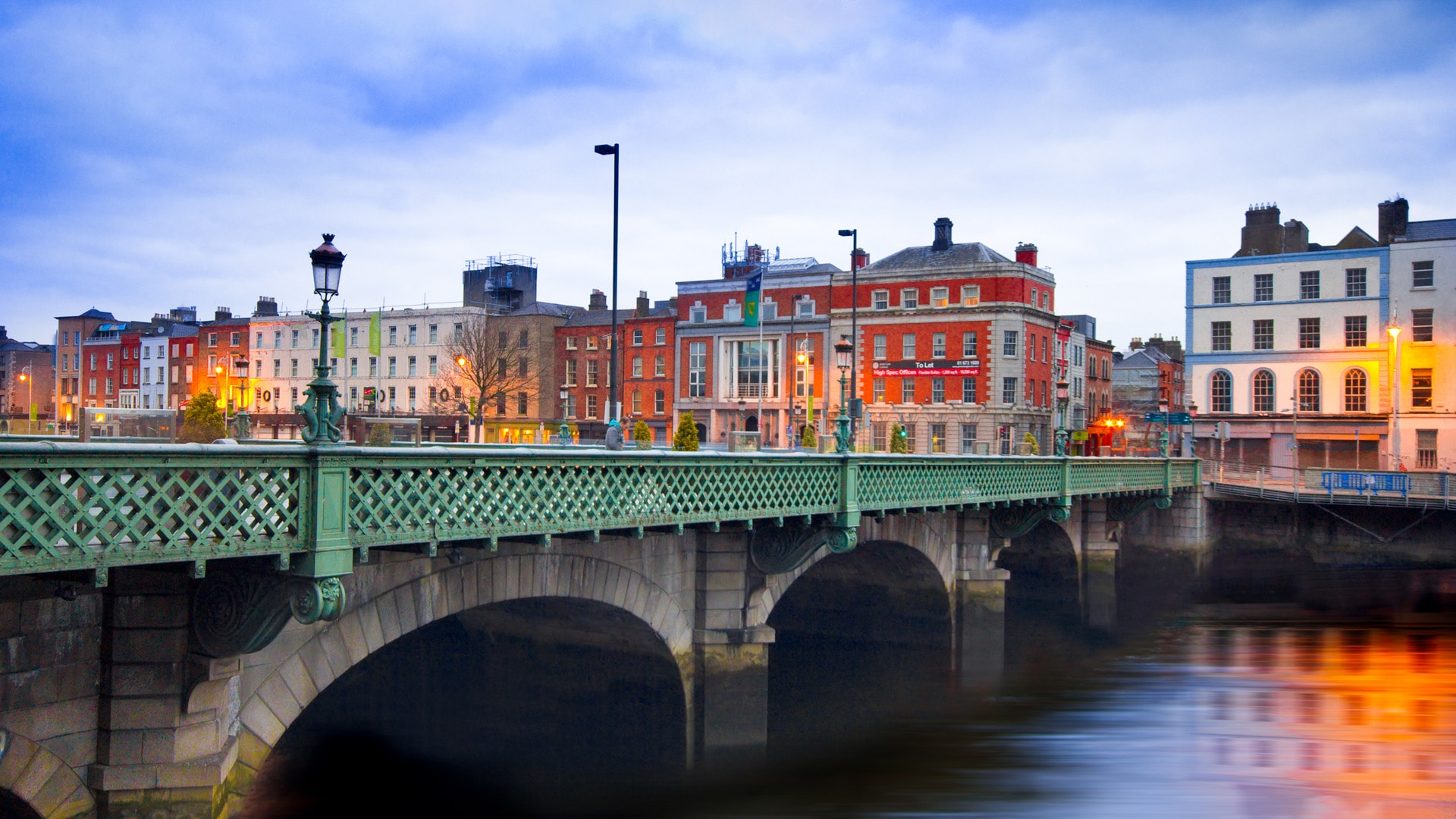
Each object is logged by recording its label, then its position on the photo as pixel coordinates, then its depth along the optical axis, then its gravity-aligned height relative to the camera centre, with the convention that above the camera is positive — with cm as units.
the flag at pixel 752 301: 5012 +611
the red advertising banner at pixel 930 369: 7200 +467
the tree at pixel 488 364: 8025 +526
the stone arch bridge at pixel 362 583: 959 -172
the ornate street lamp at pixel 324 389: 1032 +42
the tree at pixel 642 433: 4247 +21
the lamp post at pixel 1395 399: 5434 +228
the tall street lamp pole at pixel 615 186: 2906 +654
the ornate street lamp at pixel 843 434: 1922 +11
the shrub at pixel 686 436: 3438 +9
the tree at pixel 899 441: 4625 -1
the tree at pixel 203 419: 2612 +39
